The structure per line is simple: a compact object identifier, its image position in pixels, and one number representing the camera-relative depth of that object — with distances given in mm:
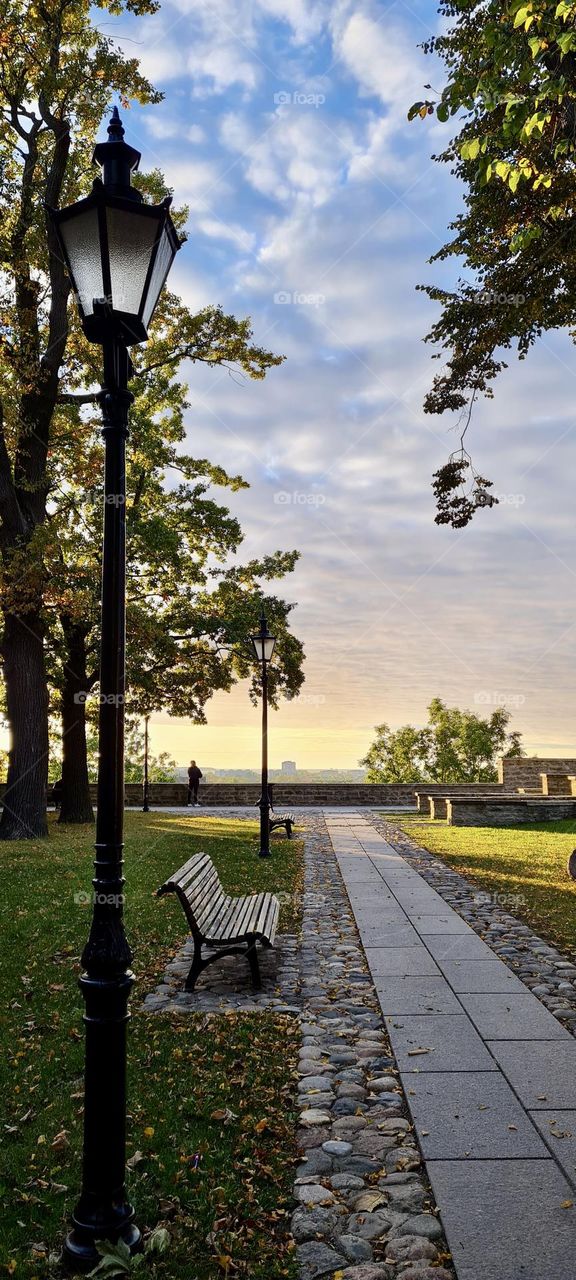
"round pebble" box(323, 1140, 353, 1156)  3875
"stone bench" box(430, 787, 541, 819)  22198
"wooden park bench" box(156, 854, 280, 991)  6191
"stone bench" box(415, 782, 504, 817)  28734
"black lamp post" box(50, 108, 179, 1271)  3111
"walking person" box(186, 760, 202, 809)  28641
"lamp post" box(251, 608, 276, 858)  14333
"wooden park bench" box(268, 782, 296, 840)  17531
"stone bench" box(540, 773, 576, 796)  24342
